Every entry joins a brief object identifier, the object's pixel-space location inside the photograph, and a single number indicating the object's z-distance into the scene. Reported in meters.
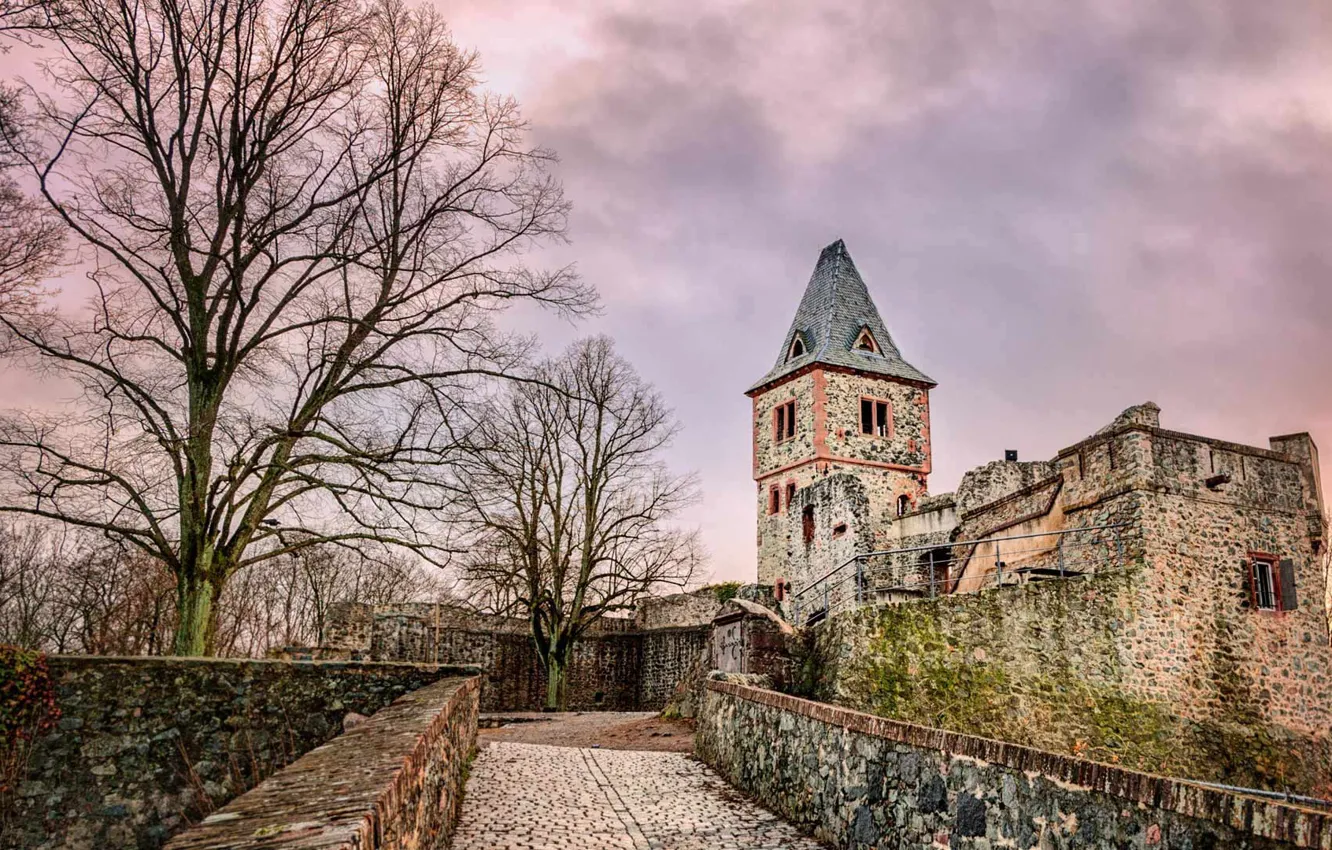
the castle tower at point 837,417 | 35.25
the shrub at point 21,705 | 7.55
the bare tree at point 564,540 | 25.83
